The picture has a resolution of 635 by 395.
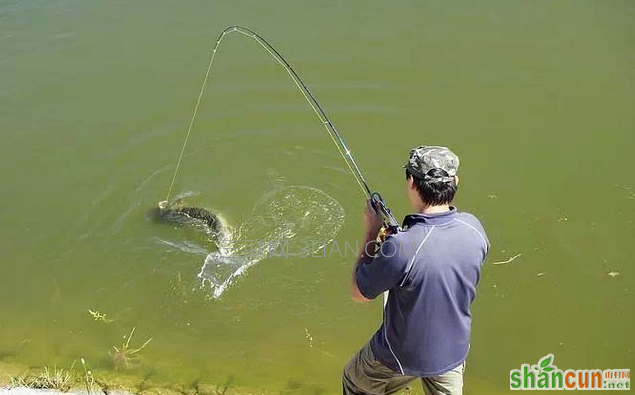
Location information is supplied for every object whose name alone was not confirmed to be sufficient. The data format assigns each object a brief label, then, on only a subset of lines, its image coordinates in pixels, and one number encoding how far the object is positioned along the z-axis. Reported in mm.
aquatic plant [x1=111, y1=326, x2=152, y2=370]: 5513
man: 2896
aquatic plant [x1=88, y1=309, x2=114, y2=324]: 6001
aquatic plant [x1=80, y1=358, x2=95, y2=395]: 4851
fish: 6859
